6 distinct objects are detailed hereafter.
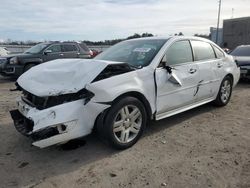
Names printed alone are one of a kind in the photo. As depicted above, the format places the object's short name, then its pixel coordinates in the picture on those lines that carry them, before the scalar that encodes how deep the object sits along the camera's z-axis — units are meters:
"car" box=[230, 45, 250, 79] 6.61
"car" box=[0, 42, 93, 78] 7.79
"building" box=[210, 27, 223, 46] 26.73
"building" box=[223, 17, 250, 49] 21.12
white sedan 2.43
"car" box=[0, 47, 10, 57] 11.16
